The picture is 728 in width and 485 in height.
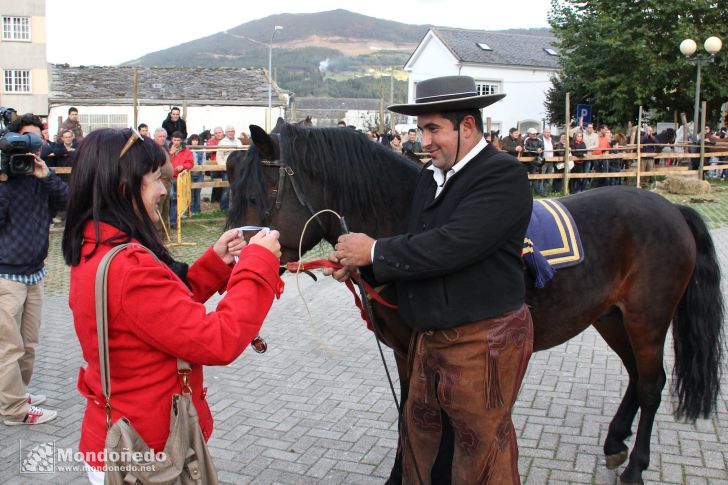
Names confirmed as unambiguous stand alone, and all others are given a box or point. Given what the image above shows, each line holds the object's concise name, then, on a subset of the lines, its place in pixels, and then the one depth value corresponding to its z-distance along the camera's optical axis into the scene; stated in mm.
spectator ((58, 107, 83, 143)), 14555
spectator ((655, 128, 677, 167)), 23672
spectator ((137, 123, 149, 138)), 13468
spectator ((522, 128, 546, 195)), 17328
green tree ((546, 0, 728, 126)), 27156
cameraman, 4594
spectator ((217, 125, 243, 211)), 13891
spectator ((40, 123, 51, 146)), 14228
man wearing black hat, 2410
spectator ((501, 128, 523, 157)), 17656
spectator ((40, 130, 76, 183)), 12391
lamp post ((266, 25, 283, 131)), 41406
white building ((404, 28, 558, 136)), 48062
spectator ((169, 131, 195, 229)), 12845
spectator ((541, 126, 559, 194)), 17625
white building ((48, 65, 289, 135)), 40375
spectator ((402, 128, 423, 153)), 17141
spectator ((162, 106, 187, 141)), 15102
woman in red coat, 1929
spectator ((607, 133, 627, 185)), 18581
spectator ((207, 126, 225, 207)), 15031
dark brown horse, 3092
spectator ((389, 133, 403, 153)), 17750
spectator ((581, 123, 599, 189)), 18978
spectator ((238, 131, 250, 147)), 17797
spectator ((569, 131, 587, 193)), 18125
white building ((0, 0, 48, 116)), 44094
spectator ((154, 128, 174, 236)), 11516
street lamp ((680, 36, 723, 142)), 18797
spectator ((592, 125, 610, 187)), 18516
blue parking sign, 30422
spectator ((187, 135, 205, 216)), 14742
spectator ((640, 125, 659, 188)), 19438
